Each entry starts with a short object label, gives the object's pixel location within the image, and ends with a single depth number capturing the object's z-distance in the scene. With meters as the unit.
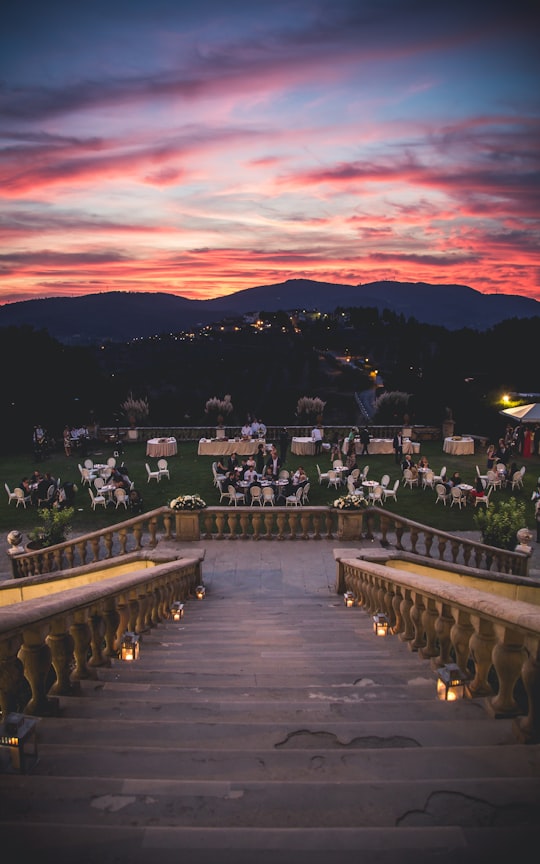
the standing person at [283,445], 21.53
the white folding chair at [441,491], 15.57
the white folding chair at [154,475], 18.47
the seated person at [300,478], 15.76
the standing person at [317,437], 23.13
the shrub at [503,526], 10.23
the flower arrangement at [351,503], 11.11
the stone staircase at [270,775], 1.96
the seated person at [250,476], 16.54
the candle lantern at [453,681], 3.40
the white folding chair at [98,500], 15.62
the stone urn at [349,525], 11.30
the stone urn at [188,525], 11.04
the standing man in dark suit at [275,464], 17.44
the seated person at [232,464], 17.44
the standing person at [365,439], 22.50
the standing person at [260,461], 18.56
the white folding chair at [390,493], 15.98
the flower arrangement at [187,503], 10.94
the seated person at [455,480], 15.47
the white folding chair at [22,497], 15.71
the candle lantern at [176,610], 7.00
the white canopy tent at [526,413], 19.52
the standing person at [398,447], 21.28
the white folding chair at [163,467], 18.82
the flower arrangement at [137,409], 27.73
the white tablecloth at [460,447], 22.78
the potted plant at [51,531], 10.63
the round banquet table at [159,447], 22.66
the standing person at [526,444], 22.41
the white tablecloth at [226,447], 23.00
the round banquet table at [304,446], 22.88
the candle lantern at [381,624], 5.71
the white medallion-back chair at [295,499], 15.07
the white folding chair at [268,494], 15.32
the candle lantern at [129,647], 4.61
